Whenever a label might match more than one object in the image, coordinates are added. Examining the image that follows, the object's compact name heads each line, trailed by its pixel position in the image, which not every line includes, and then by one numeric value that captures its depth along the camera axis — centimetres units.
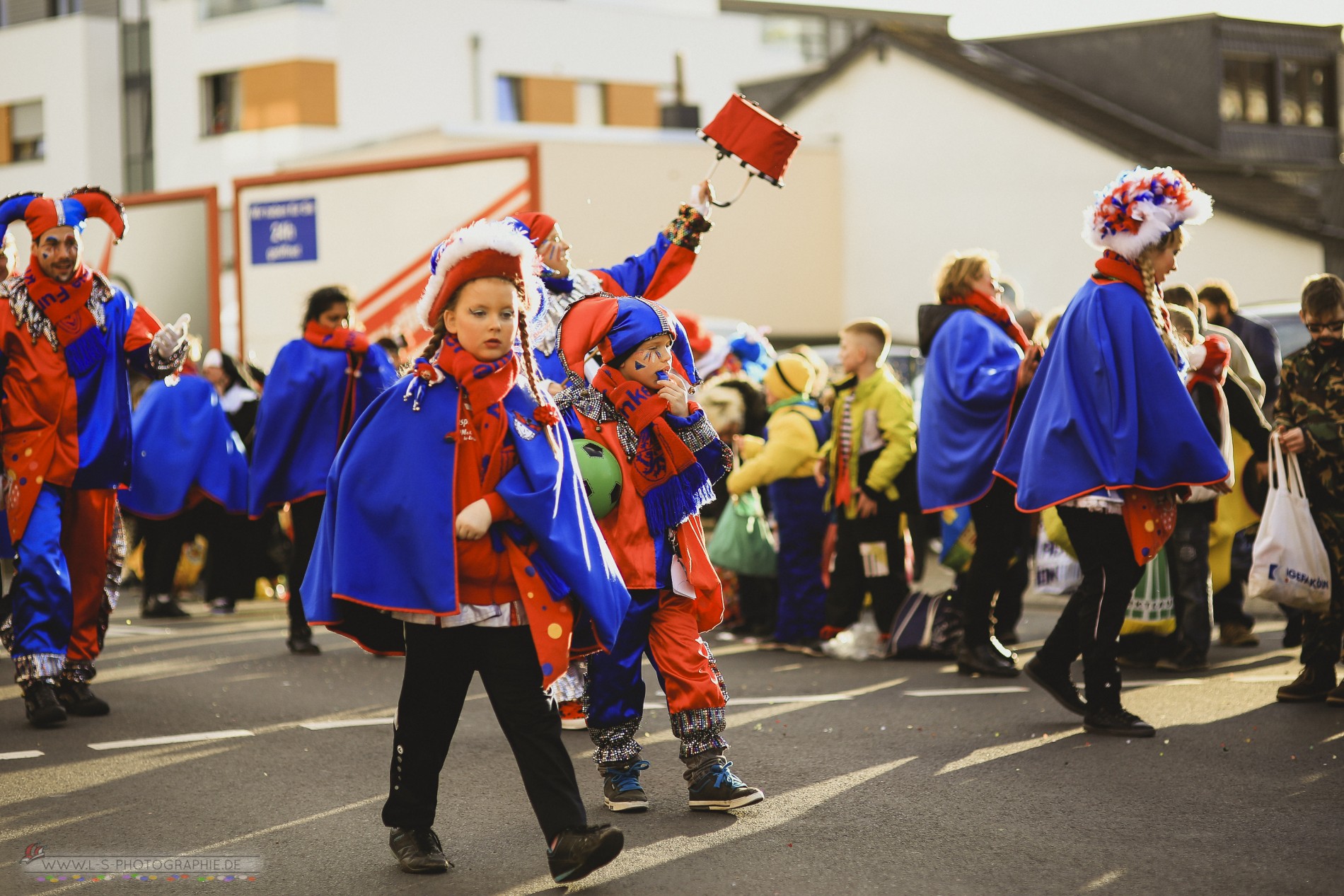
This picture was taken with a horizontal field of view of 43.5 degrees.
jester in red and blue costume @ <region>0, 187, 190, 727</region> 727
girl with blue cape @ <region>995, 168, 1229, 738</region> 674
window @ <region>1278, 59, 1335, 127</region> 2727
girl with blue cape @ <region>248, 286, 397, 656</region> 959
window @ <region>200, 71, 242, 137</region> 3853
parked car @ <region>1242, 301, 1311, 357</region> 1199
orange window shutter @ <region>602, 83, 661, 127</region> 4138
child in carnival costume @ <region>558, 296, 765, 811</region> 556
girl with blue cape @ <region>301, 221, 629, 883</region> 454
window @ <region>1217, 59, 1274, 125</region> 2670
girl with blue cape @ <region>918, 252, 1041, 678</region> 855
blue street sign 1602
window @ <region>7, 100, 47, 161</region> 4131
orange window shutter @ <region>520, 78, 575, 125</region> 4025
